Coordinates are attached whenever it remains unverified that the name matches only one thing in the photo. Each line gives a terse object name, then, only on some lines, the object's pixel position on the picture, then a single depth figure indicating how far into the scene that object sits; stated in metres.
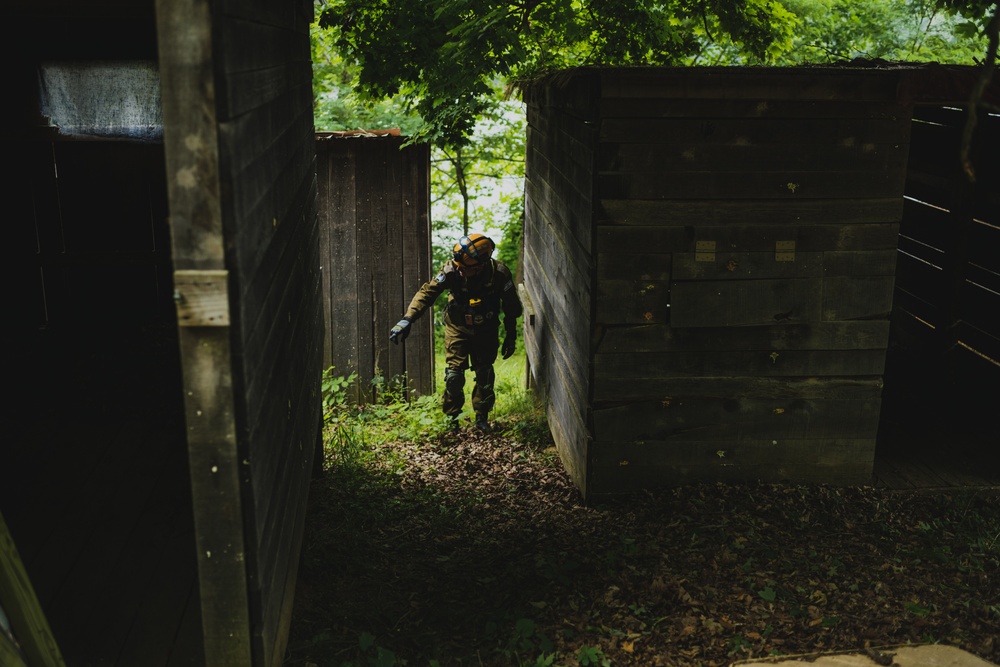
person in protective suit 8.44
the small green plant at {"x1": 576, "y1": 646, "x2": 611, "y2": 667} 4.40
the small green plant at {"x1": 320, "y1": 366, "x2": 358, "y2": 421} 9.24
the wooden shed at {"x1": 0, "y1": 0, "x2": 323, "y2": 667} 2.68
